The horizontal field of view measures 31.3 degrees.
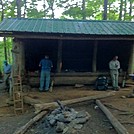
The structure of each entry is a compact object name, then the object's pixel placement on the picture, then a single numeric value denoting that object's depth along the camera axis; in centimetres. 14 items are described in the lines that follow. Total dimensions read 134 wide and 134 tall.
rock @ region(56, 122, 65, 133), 741
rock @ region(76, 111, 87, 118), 837
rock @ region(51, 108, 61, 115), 872
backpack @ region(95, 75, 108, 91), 1342
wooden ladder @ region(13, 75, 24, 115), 1062
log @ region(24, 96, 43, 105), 1058
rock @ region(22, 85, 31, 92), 1306
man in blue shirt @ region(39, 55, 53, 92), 1327
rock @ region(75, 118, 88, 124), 795
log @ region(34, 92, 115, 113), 945
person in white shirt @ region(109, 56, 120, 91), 1379
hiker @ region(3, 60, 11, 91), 1532
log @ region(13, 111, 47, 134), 756
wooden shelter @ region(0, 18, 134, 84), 1282
